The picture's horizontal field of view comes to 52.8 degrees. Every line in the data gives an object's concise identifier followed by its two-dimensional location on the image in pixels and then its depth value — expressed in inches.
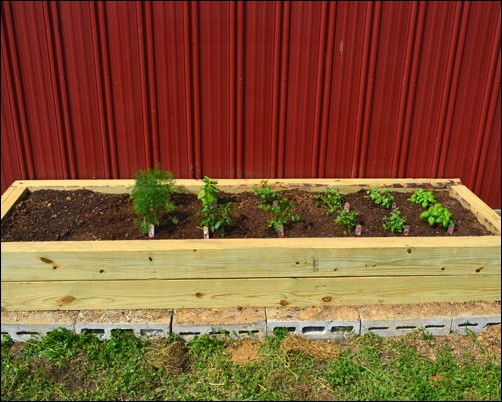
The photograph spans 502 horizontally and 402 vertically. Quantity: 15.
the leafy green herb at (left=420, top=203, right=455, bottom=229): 147.9
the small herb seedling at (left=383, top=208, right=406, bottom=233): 147.7
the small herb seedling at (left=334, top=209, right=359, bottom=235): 146.9
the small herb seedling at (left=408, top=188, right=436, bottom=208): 160.7
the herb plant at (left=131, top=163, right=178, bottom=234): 144.4
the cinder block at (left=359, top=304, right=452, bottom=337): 135.0
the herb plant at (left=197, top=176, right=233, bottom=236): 144.5
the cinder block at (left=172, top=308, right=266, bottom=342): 132.2
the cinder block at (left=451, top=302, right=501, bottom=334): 137.0
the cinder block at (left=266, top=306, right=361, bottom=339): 133.6
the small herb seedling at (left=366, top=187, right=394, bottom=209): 160.6
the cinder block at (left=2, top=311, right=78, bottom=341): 132.0
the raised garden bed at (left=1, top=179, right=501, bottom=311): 131.7
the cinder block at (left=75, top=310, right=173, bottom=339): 132.0
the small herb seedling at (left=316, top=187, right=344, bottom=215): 158.6
